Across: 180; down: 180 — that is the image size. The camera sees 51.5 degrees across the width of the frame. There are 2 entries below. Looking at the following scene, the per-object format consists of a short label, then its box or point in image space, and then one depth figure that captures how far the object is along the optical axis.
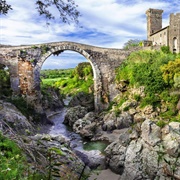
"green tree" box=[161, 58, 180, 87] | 16.10
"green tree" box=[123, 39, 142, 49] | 36.77
